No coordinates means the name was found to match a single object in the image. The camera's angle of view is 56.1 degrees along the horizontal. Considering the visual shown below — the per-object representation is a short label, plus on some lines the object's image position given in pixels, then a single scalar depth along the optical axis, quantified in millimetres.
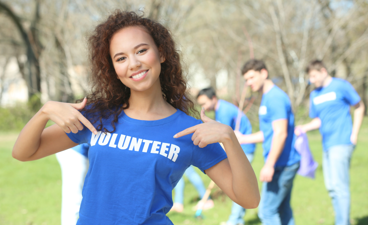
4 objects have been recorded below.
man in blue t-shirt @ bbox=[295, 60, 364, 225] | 4047
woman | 1512
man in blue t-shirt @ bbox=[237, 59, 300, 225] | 3492
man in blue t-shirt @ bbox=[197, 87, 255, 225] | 5000
